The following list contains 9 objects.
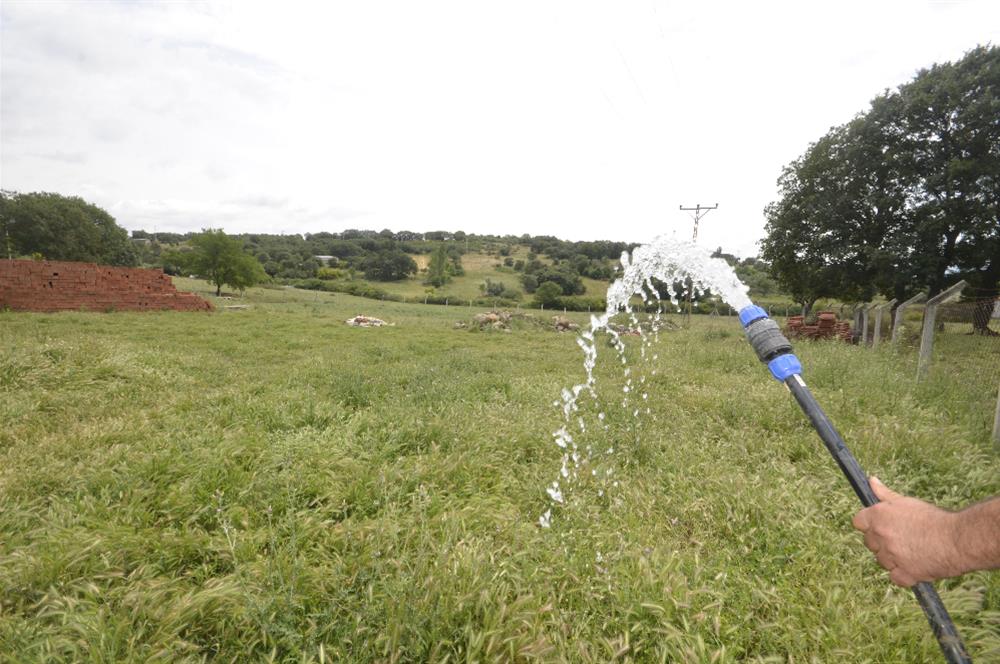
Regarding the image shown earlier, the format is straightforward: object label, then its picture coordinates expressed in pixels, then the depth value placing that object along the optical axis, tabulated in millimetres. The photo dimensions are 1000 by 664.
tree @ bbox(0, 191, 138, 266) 53312
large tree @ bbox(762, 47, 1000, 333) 18266
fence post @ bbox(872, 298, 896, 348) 13398
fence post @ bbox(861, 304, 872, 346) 15586
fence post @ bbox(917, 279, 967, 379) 8517
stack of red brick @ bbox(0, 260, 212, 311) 19547
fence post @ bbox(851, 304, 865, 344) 18156
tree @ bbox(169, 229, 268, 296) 45219
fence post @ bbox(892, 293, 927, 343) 11836
